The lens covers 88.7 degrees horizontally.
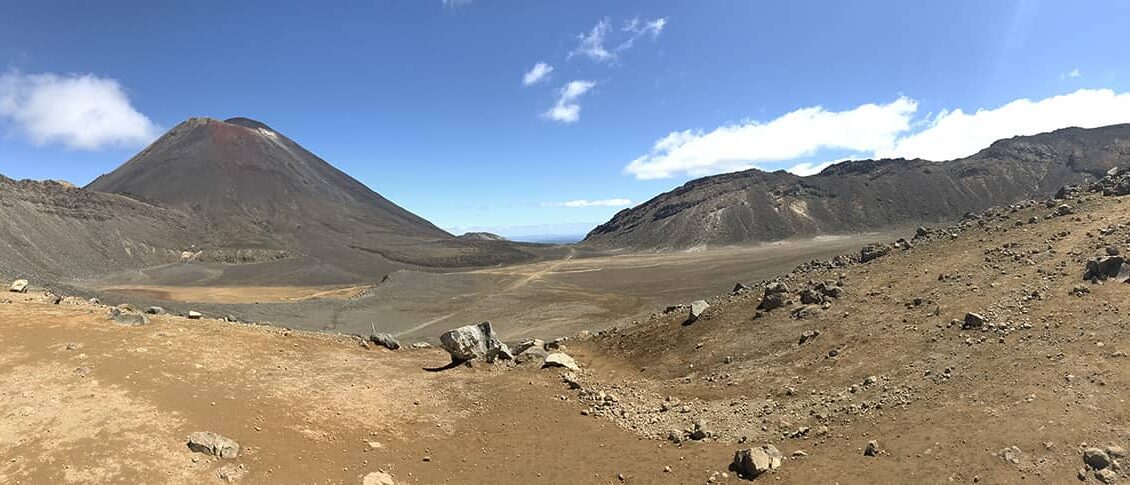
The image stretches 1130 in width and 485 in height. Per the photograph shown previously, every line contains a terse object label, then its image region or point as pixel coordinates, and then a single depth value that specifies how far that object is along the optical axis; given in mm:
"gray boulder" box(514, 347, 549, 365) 17212
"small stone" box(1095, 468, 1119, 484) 7090
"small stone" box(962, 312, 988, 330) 11922
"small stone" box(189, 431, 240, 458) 9477
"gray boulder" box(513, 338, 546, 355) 19094
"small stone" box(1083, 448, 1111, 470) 7285
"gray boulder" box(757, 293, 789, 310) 17219
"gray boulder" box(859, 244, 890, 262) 20436
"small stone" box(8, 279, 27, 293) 20297
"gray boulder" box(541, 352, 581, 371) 16688
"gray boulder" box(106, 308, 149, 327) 15759
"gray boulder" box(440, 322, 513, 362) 17281
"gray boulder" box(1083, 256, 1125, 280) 11742
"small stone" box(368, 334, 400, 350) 19641
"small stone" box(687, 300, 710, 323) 19031
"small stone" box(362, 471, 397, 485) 9539
